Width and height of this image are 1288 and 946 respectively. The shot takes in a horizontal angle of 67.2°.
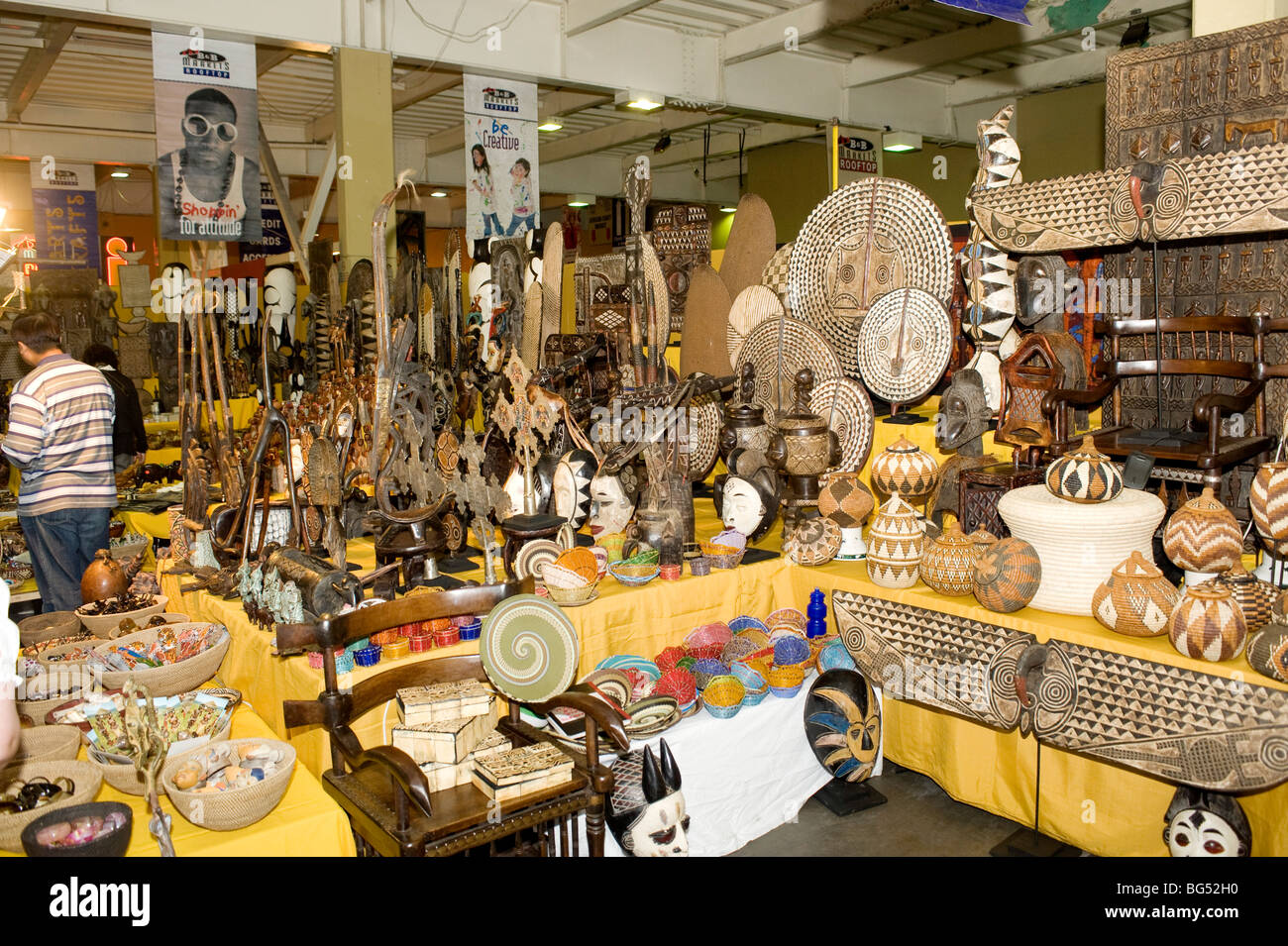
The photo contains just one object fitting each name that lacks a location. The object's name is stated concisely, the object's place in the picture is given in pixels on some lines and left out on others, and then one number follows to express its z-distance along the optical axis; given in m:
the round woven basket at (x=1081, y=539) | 2.82
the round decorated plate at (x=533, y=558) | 3.27
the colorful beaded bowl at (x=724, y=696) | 3.12
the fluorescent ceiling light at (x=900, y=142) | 10.11
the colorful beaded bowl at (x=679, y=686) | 3.09
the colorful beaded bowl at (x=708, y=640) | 3.40
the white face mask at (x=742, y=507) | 3.80
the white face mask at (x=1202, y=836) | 2.61
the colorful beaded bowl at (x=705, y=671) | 3.21
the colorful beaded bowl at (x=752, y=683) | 3.23
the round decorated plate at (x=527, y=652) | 2.40
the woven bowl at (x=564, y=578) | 3.18
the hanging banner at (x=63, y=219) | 10.49
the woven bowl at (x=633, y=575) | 3.39
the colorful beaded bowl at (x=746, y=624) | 3.52
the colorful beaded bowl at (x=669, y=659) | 3.30
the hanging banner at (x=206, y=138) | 5.71
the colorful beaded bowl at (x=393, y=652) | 2.88
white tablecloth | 3.07
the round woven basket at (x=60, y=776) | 1.98
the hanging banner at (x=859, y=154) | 9.68
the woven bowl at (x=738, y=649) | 3.33
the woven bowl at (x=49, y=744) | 2.30
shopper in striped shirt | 4.13
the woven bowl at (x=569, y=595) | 3.17
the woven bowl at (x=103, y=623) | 3.34
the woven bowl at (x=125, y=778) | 2.21
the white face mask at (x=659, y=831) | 2.80
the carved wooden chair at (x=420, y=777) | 2.11
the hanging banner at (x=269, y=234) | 9.81
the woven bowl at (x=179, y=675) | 2.76
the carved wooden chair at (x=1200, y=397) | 3.05
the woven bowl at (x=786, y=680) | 3.29
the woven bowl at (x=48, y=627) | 3.38
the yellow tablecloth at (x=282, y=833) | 2.06
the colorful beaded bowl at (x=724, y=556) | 3.57
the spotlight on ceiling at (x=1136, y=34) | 6.66
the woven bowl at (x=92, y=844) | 1.83
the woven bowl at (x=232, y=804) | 2.05
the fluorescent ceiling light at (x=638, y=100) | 7.86
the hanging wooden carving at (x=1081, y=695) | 2.45
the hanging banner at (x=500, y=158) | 6.94
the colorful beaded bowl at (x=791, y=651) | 3.40
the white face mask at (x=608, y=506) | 3.85
